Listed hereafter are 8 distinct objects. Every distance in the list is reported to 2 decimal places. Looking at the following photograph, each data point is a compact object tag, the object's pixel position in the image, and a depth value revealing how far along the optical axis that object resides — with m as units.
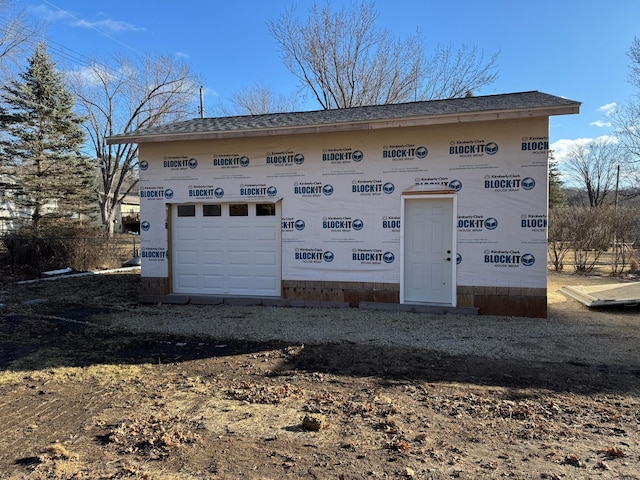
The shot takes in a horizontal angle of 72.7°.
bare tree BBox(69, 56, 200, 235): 29.59
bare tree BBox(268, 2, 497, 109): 21.97
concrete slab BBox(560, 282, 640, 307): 8.52
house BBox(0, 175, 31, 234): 18.16
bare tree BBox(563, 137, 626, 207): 41.25
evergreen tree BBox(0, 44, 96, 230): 18.52
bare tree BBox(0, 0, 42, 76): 19.14
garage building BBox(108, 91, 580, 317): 7.84
